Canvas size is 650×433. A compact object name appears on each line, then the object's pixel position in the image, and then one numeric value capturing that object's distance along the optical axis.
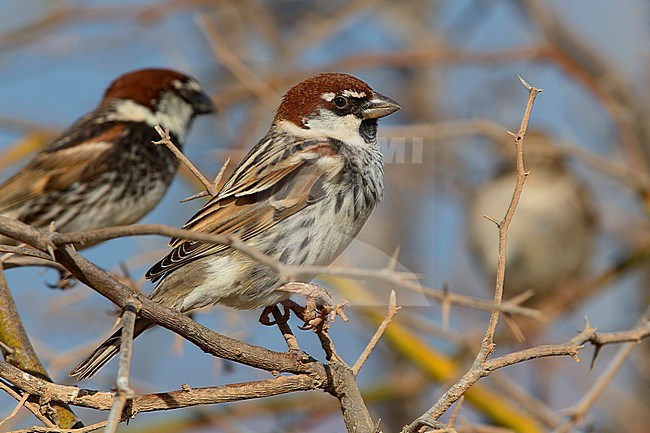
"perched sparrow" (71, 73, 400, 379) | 5.32
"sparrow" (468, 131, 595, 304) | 8.61
